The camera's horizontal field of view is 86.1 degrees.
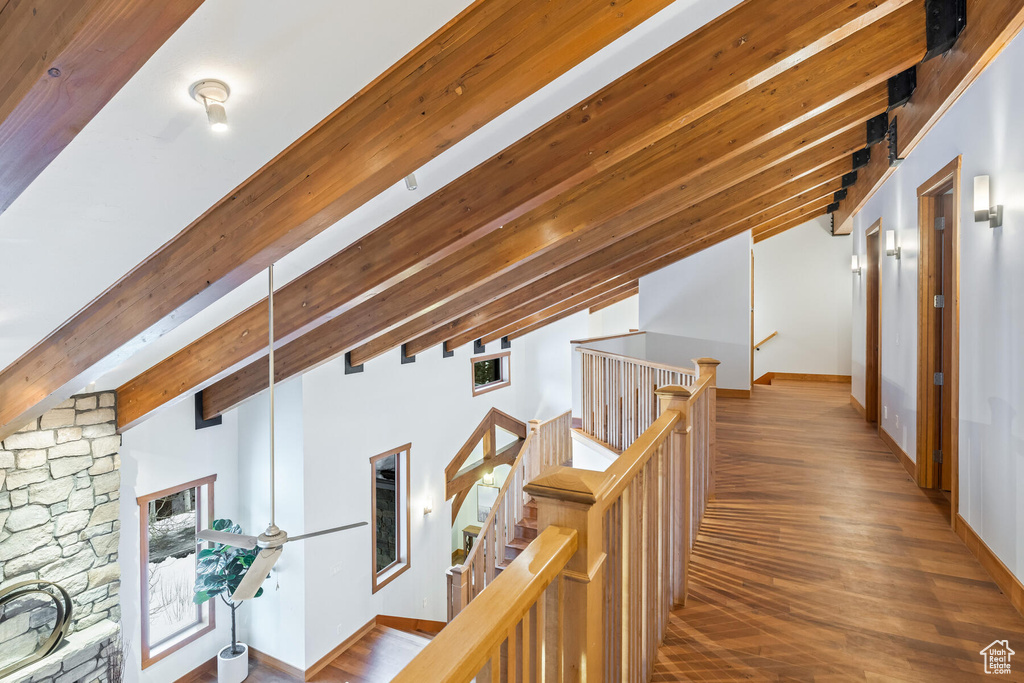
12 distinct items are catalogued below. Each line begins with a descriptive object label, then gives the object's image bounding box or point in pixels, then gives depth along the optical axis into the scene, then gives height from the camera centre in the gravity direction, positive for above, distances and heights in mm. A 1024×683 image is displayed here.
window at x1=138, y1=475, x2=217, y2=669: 4992 -2100
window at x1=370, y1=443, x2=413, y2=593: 7012 -2220
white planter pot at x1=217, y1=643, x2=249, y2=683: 5273 -3145
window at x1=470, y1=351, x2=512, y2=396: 9742 -591
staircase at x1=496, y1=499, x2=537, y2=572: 7555 -2799
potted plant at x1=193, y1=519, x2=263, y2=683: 4996 -2102
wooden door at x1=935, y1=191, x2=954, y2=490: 3711 +59
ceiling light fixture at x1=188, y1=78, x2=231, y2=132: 1772 +817
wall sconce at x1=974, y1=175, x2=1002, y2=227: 2714 +666
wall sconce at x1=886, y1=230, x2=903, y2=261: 4785 +812
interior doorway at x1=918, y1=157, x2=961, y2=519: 3801 +18
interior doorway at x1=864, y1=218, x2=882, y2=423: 5996 +122
